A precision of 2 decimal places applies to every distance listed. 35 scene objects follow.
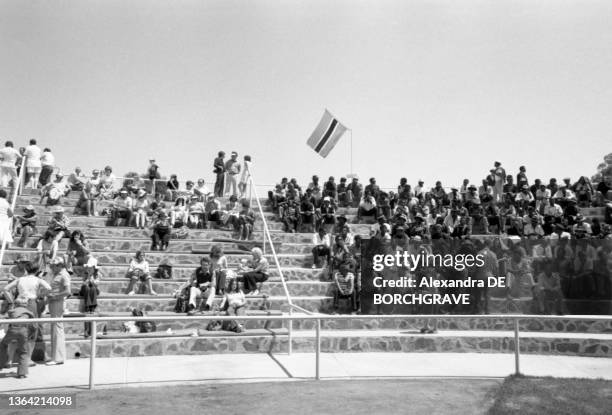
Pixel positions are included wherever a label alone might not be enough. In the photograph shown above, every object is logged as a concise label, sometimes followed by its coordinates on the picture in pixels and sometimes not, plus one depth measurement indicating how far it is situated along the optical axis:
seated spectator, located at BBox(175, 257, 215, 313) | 13.09
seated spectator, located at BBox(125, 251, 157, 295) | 14.08
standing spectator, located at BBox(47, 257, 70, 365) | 11.08
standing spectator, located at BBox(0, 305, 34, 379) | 8.38
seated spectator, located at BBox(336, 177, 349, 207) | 22.58
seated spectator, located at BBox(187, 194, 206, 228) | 19.17
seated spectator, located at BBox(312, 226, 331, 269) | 16.61
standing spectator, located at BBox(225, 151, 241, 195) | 21.75
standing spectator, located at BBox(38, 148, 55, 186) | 21.17
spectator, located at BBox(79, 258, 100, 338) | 12.45
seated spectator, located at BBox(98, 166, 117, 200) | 21.12
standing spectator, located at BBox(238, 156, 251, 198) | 21.12
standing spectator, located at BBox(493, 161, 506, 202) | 23.34
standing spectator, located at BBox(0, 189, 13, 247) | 13.82
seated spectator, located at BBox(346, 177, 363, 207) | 22.83
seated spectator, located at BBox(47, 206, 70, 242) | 14.85
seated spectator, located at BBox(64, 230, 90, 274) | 14.39
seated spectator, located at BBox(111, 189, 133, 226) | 18.28
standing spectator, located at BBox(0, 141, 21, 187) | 19.34
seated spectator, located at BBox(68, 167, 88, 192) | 21.03
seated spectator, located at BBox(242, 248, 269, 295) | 14.30
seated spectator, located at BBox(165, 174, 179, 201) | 22.99
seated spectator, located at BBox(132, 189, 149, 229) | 18.11
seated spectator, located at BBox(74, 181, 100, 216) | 18.72
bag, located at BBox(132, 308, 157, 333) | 11.69
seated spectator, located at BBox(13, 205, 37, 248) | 15.70
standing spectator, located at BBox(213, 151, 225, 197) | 21.95
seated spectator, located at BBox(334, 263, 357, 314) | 14.33
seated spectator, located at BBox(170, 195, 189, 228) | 18.78
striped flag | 24.44
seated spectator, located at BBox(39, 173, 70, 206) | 18.48
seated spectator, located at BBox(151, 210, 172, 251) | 16.66
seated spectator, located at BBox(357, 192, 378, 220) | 20.81
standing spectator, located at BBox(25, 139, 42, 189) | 20.14
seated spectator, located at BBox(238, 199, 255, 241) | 18.08
